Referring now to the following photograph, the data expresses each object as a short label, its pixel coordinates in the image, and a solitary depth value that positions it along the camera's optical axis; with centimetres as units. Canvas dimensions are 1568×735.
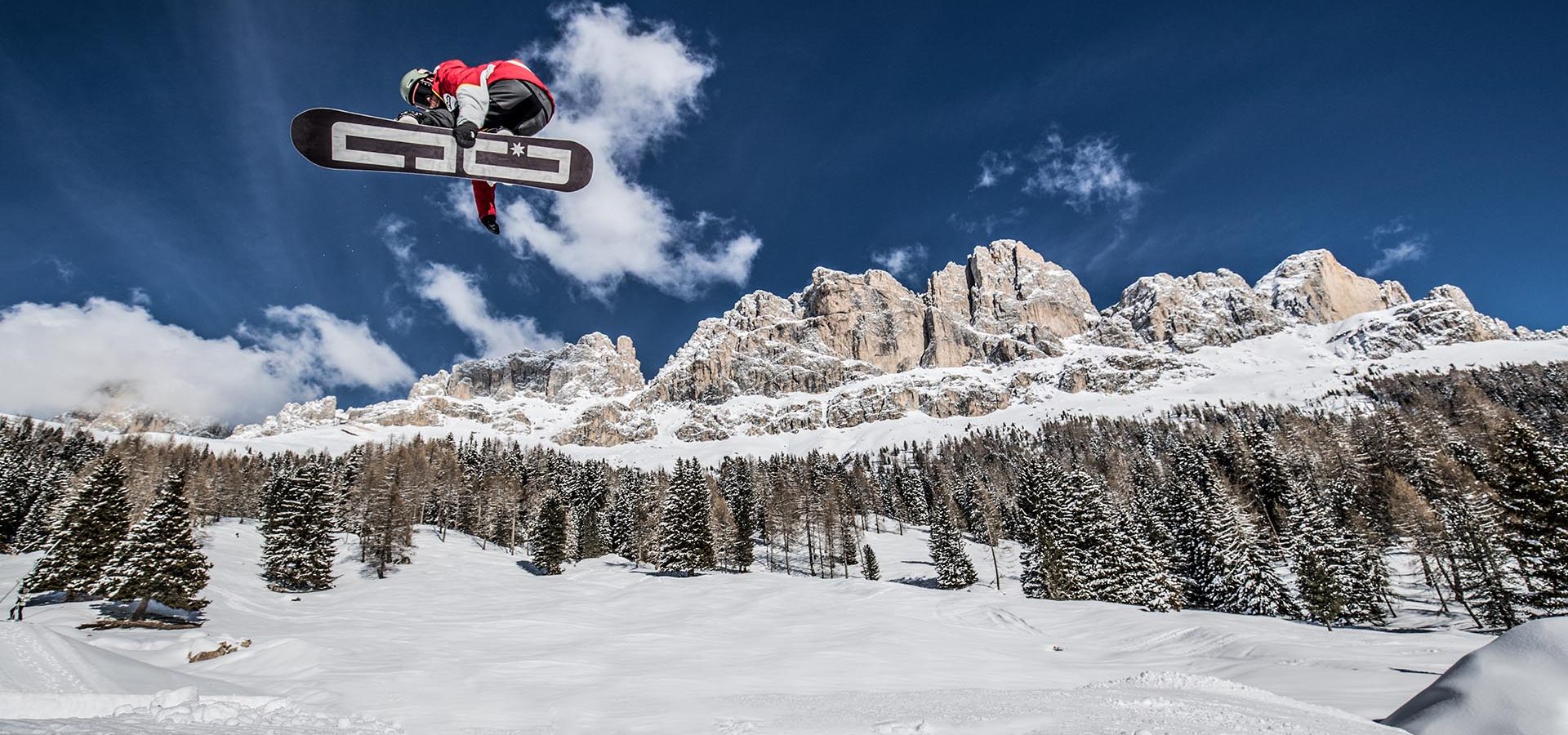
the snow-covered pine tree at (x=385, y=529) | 5056
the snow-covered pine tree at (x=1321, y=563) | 3188
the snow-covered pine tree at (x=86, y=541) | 3081
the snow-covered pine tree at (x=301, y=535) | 4294
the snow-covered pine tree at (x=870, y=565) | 5519
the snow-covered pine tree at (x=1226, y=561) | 3434
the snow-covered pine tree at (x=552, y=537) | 5441
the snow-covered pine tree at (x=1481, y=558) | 3116
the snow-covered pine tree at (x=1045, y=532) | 3977
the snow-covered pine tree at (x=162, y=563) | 2877
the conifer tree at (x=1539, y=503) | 2533
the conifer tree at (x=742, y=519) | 5734
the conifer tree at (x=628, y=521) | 6209
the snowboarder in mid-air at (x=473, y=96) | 604
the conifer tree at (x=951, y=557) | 5053
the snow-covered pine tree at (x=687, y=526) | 5169
